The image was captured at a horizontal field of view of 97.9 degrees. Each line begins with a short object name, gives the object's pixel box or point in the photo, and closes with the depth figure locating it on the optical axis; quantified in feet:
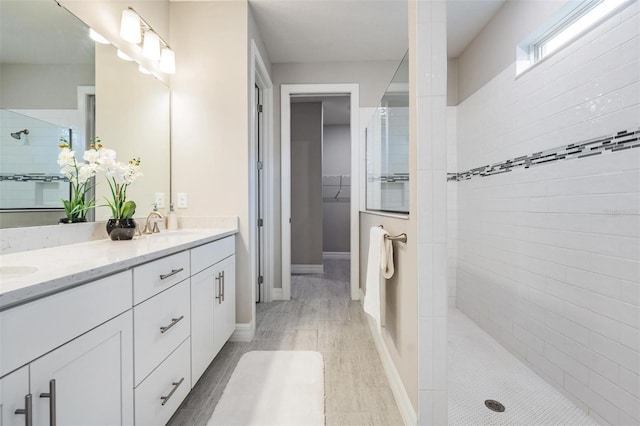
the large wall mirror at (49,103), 3.66
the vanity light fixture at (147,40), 5.57
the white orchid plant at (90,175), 4.37
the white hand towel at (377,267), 4.84
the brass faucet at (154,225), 6.05
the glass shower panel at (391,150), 4.82
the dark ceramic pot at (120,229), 4.81
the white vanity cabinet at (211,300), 4.74
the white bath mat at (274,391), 4.40
